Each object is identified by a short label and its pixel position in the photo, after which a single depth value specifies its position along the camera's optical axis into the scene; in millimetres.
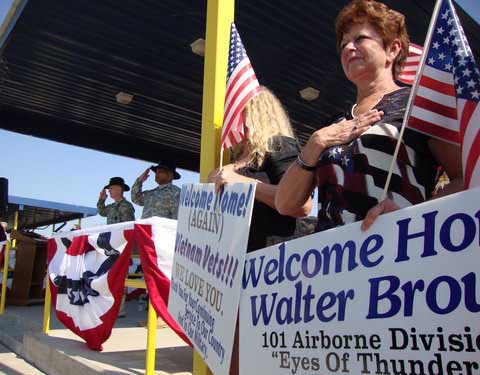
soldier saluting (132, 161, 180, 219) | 4555
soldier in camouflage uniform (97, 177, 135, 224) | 5633
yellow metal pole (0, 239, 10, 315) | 5754
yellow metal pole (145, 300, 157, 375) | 2777
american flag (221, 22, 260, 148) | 2090
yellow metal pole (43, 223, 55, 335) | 4266
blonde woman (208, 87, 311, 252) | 1881
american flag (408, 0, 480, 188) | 1172
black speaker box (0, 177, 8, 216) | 7861
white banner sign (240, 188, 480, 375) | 928
